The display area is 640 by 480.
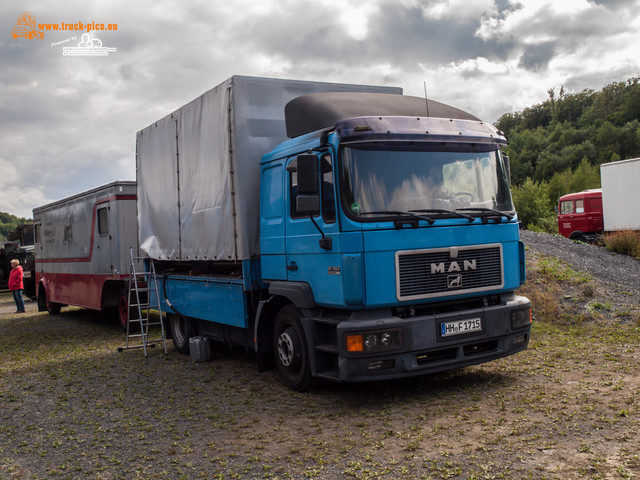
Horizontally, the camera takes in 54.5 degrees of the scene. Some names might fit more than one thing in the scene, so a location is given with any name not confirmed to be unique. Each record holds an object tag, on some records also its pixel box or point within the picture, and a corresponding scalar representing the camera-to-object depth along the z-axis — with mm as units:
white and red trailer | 13430
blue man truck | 5871
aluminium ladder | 10602
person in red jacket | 20234
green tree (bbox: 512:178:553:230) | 43875
